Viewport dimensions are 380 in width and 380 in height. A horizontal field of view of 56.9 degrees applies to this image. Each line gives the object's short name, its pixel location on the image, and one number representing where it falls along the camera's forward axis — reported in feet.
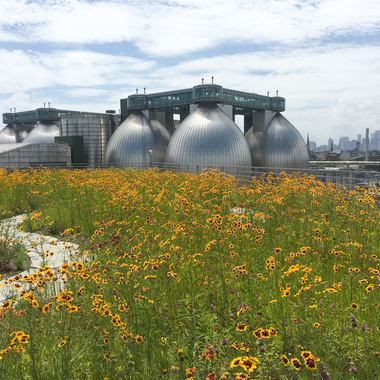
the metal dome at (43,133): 181.57
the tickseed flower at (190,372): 8.52
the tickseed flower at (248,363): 7.59
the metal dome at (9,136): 217.36
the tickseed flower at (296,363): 7.78
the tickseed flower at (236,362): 7.78
